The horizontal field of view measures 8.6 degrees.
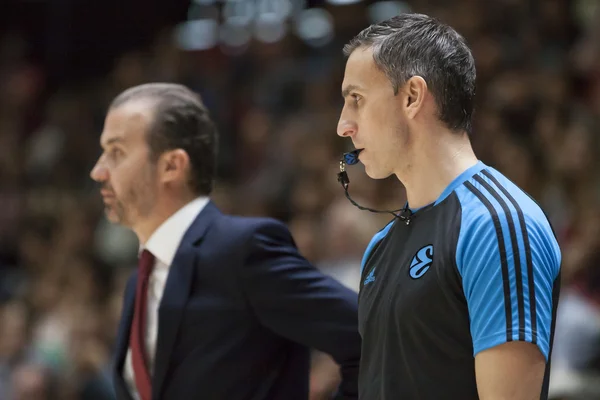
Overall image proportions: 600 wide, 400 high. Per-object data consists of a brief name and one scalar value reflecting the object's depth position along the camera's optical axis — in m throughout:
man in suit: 6.28
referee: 5.52
